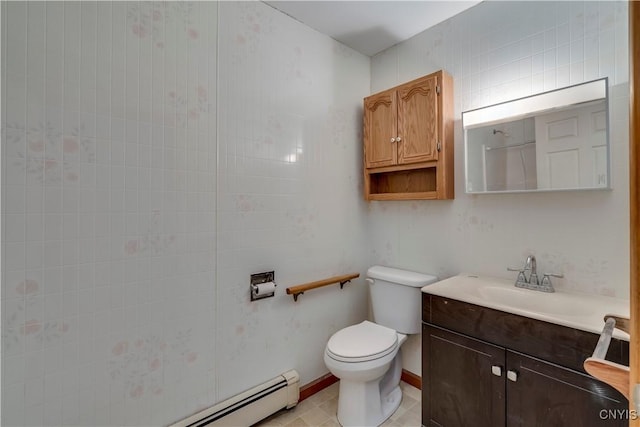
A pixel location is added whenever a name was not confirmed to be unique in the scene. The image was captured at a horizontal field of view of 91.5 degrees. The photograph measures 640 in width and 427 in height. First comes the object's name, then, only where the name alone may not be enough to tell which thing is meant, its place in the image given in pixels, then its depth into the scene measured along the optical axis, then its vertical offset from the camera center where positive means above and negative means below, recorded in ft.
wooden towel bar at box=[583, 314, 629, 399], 1.76 -0.94
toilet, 5.50 -2.45
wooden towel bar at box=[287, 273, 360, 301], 6.35 -1.49
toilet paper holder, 5.77 -1.28
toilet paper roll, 5.76 -1.38
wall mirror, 4.61 +1.17
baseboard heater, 5.07 -3.33
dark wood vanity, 3.74 -2.21
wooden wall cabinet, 6.10 +1.55
